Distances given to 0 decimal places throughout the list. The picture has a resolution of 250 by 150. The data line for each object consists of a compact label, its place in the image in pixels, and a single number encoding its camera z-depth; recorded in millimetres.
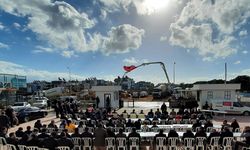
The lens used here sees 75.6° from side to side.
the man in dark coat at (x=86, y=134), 6007
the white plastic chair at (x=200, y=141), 5739
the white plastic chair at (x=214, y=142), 5766
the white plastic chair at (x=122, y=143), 5796
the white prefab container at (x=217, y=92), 16256
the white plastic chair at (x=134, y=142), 5774
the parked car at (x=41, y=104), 19179
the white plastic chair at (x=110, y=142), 5826
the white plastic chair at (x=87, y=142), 6015
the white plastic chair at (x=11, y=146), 5331
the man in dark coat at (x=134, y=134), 5809
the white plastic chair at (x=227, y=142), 5701
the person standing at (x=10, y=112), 10151
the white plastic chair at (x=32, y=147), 5034
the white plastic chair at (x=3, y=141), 5848
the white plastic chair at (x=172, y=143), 5697
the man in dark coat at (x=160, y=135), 5731
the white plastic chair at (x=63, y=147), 5138
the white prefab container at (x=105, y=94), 17762
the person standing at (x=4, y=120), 8042
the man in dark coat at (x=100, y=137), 5800
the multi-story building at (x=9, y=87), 17074
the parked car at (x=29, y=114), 12547
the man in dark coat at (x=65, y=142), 5188
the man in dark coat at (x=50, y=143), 5120
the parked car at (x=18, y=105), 15279
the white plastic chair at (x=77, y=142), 5921
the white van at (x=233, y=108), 14160
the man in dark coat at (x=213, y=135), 5795
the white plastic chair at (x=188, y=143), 5697
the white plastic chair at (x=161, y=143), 5697
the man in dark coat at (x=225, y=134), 5731
